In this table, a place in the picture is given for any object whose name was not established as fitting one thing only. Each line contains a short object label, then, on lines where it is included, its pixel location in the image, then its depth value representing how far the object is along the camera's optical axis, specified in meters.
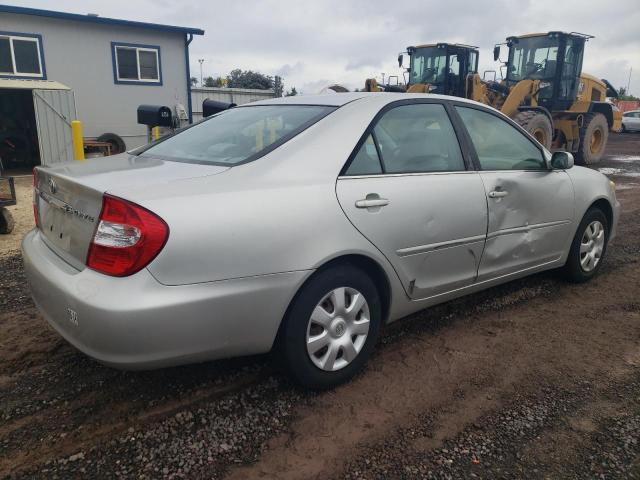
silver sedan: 2.13
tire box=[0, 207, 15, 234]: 5.81
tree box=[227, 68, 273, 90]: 45.43
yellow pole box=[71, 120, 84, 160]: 8.91
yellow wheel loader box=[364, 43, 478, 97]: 13.07
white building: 12.81
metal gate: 12.37
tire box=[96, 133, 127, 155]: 14.26
